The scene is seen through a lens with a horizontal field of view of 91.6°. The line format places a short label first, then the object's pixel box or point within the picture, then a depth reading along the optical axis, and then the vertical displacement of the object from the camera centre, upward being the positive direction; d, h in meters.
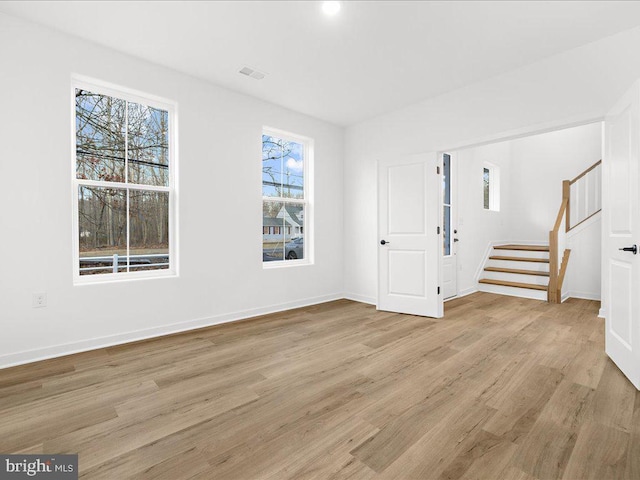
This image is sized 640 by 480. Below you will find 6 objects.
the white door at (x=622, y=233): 2.14 +0.01
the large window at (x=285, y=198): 4.26 +0.54
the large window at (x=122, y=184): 2.91 +0.52
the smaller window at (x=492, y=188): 6.95 +1.05
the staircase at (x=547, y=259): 4.91 -0.43
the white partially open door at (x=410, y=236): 3.92 -0.01
